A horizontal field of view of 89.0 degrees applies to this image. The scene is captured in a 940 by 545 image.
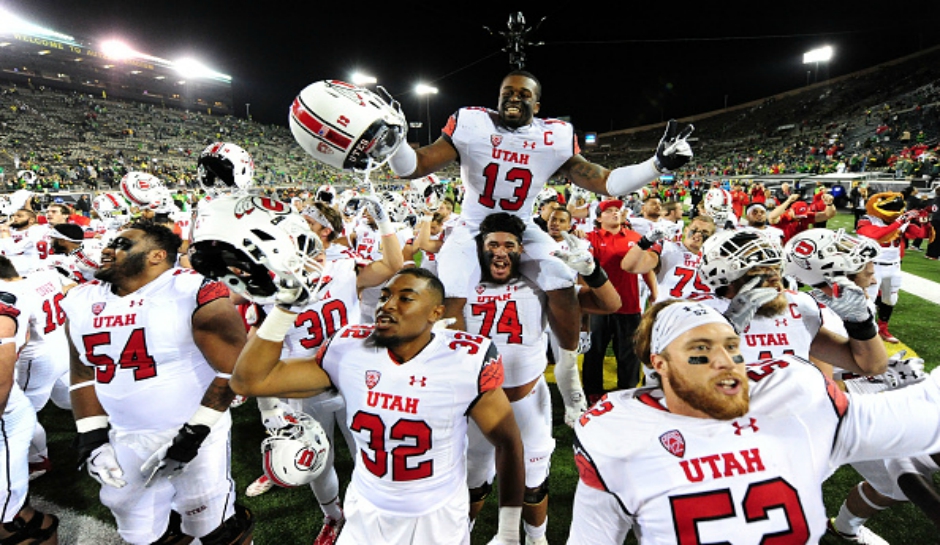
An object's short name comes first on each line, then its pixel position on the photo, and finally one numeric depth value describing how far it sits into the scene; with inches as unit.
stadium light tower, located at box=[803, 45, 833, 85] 1734.7
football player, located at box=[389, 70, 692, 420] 138.0
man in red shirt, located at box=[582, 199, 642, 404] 212.8
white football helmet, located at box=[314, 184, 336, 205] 251.1
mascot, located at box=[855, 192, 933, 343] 254.1
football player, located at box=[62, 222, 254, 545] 110.3
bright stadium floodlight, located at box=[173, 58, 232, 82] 2716.5
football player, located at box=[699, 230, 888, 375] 105.8
